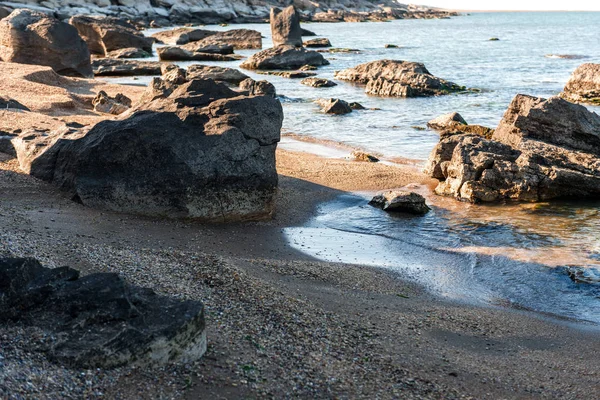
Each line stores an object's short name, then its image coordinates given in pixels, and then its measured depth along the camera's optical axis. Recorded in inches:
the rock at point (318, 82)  1128.8
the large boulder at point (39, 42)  903.7
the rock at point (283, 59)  1366.9
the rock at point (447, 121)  719.7
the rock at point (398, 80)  1043.9
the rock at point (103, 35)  1437.0
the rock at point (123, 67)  1136.8
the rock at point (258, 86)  754.8
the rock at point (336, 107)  847.1
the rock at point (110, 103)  677.0
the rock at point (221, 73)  1039.6
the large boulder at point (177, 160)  362.0
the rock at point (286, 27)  1710.1
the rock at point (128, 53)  1369.3
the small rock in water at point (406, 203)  429.1
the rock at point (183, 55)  1430.9
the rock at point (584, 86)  953.5
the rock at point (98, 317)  169.6
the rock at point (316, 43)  1931.6
